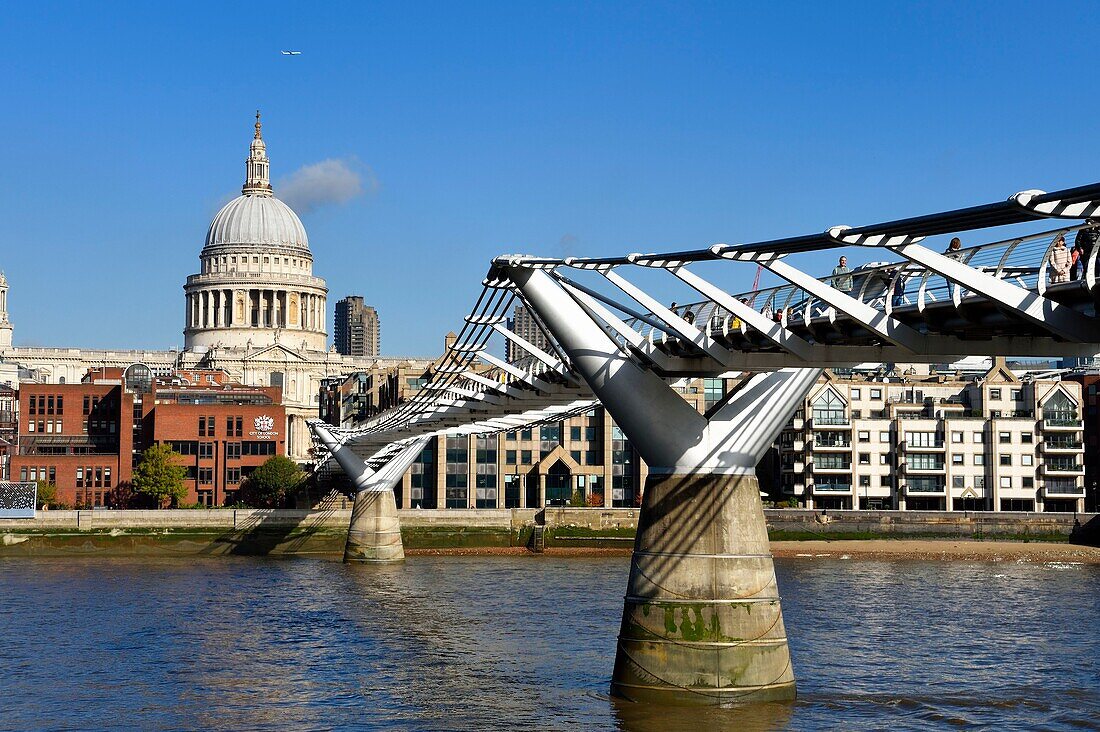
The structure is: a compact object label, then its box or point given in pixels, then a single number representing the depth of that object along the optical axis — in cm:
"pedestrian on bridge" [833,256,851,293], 2623
